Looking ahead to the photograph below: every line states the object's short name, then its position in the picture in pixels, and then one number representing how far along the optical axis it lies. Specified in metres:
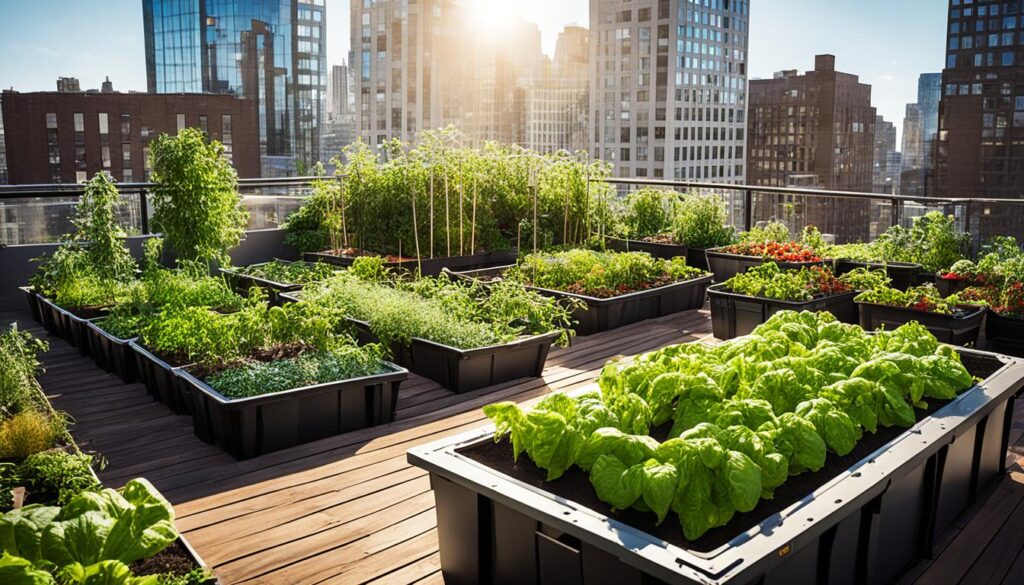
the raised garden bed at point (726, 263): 8.19
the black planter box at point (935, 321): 5.71
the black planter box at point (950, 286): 7.00
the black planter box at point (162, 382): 4.57
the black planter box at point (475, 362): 5.09
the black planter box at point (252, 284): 6.98
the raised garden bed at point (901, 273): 7.61
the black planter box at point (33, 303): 7.07
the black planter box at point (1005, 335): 6.04
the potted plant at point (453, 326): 5.15
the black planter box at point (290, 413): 4.02
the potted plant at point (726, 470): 2.24
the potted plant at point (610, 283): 6.78
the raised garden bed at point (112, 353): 5.22
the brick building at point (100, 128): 59.47
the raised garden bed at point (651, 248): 9.08
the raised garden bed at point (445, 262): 7.97
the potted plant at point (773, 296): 6.30
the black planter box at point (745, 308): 6.30
